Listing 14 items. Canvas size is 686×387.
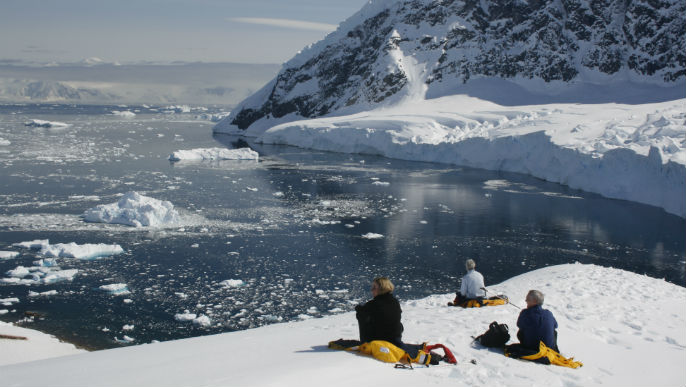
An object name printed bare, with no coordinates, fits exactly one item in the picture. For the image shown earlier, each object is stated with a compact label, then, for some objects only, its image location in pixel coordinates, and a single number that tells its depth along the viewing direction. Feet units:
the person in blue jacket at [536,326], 21.98
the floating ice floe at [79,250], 51.57
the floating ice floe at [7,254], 51.16
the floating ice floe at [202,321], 37.70
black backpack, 22.72
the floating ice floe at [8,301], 40.60
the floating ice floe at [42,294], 42.37
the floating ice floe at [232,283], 45.32
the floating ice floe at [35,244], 53.35
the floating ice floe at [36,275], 44.96
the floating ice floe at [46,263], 48.72
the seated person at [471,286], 31.83
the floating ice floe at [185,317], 38.40
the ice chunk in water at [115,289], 43.24
